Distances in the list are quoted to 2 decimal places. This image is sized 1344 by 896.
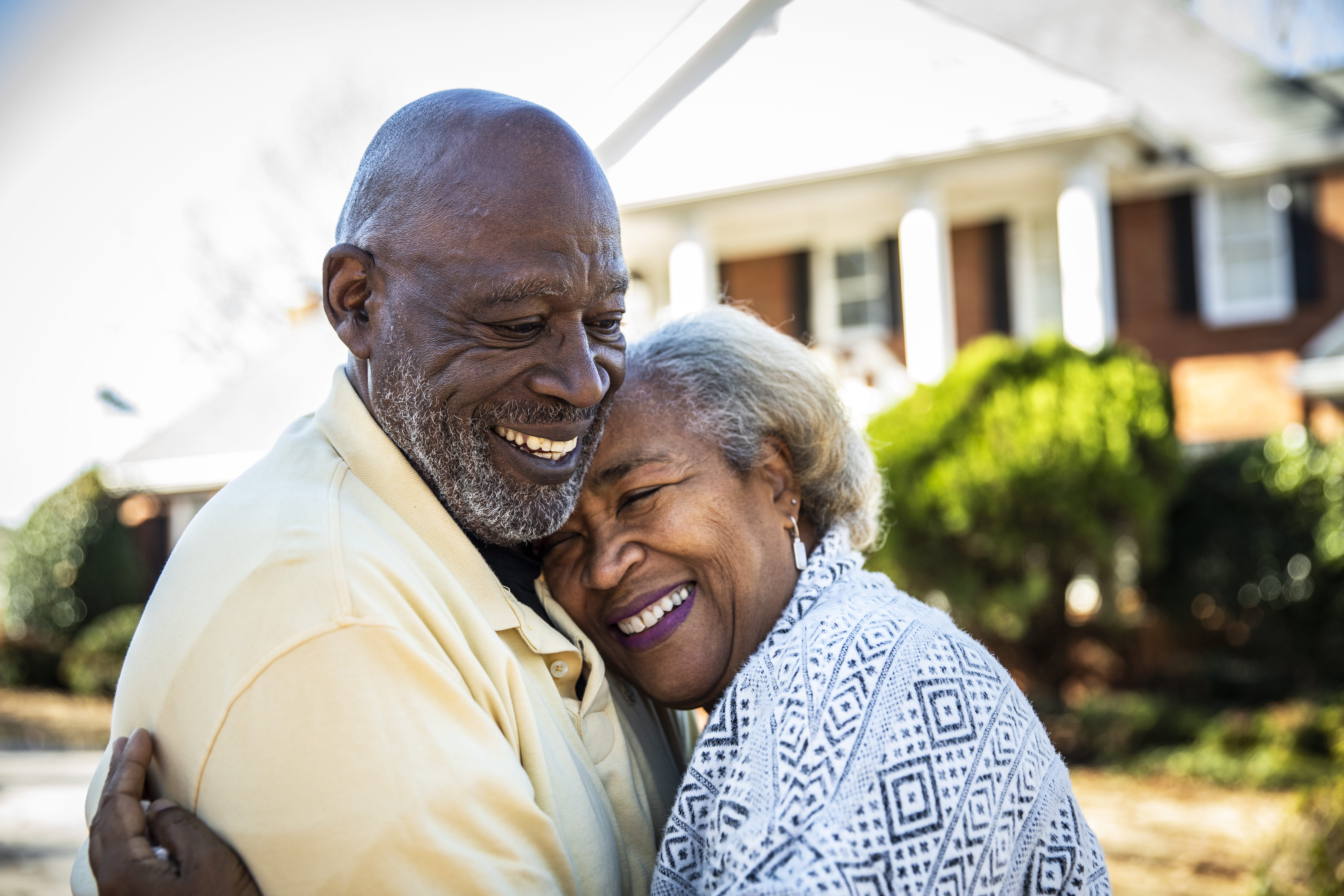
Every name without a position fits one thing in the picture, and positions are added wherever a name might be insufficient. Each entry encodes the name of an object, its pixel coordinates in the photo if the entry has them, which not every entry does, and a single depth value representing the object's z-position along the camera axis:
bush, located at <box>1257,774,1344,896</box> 4.50
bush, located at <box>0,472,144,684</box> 15.57
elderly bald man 1.62
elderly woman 1.75
